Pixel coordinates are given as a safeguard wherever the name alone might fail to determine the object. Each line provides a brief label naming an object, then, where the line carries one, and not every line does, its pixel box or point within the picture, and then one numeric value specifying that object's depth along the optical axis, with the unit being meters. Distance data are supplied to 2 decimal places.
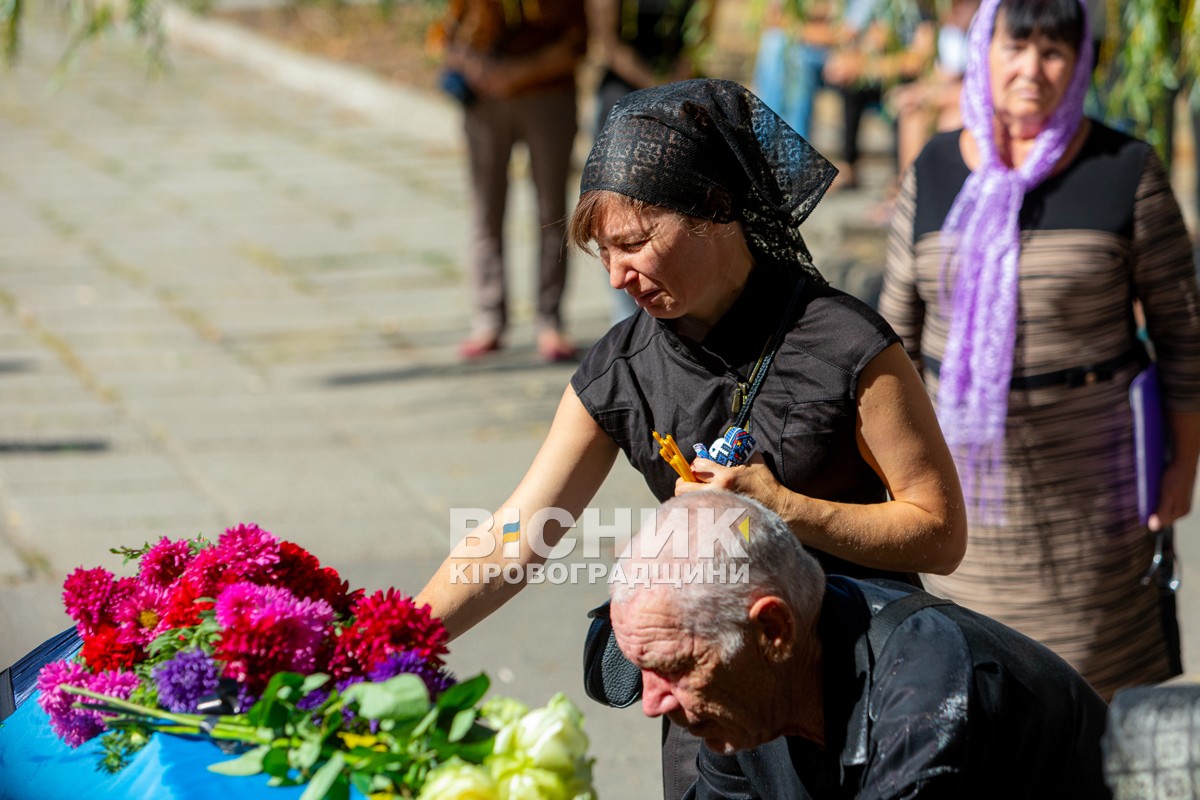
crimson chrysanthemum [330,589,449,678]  3.64
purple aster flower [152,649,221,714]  3.67
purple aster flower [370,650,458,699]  3.59
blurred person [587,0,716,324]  12.37
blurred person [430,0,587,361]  12.92
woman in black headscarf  4.36
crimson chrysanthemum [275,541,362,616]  4.03
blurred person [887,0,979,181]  11.66
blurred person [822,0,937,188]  10.39
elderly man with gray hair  3.63
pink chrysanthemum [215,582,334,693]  3.61
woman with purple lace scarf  6.29
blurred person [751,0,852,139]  15.52
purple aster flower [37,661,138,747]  3.86
